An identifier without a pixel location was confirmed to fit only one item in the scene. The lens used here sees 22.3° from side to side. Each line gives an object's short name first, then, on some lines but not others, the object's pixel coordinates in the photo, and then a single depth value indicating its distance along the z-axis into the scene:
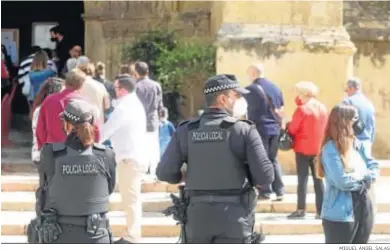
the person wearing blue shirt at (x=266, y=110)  11.02
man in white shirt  9.58
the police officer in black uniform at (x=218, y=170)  6.69
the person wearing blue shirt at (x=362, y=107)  10.23
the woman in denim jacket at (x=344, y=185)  7.31
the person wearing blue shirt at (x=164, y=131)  12.80
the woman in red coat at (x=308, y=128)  10.49
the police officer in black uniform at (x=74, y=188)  6.72
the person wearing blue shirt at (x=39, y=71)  13.89
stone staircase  10.53
